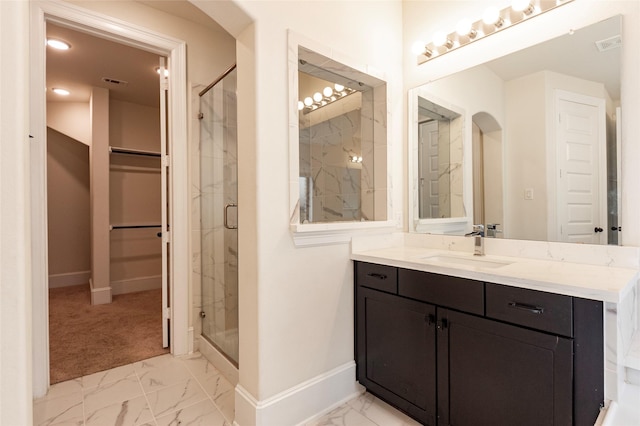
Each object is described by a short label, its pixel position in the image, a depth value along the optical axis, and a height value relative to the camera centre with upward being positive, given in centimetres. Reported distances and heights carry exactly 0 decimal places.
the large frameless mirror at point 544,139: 155 +40
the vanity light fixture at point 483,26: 175 +112
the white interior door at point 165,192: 253 +16
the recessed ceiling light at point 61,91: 381 +148
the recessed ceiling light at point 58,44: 276 +150
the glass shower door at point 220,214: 228 -2
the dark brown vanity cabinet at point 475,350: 118 -63
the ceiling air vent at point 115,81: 355 +149
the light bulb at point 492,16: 187 +114
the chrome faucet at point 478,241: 195 -19
